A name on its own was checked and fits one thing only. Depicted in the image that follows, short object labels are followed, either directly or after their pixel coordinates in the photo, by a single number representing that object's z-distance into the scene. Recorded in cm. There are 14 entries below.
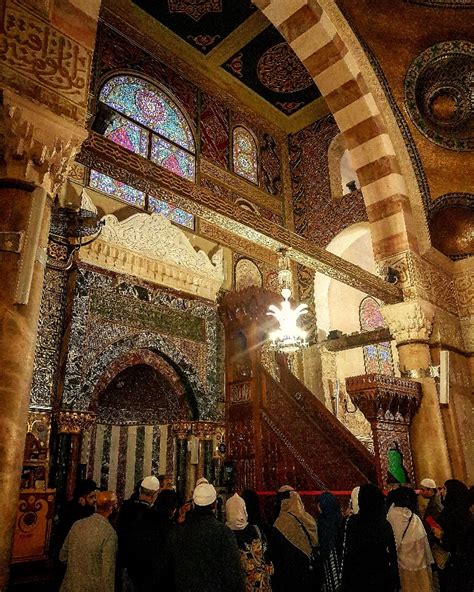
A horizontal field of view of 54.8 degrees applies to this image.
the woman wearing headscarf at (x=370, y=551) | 226
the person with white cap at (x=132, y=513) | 237
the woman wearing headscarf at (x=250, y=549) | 232
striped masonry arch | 586
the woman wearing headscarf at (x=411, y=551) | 263
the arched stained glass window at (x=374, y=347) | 1024
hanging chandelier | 548
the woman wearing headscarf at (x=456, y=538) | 244
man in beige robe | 210
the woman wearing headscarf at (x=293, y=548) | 261
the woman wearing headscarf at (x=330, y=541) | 286
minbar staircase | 504
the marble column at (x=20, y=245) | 230
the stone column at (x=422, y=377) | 523
